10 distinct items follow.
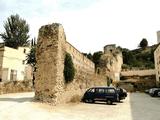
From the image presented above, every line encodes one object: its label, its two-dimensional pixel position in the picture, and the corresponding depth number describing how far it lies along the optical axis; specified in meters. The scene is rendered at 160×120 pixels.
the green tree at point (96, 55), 44.44
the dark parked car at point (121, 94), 12.81
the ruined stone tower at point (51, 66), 9.18
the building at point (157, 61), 26.76
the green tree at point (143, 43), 56.92
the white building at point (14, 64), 21.79
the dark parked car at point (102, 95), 10.93
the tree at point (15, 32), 27.21
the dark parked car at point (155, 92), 16.94
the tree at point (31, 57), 21.03
